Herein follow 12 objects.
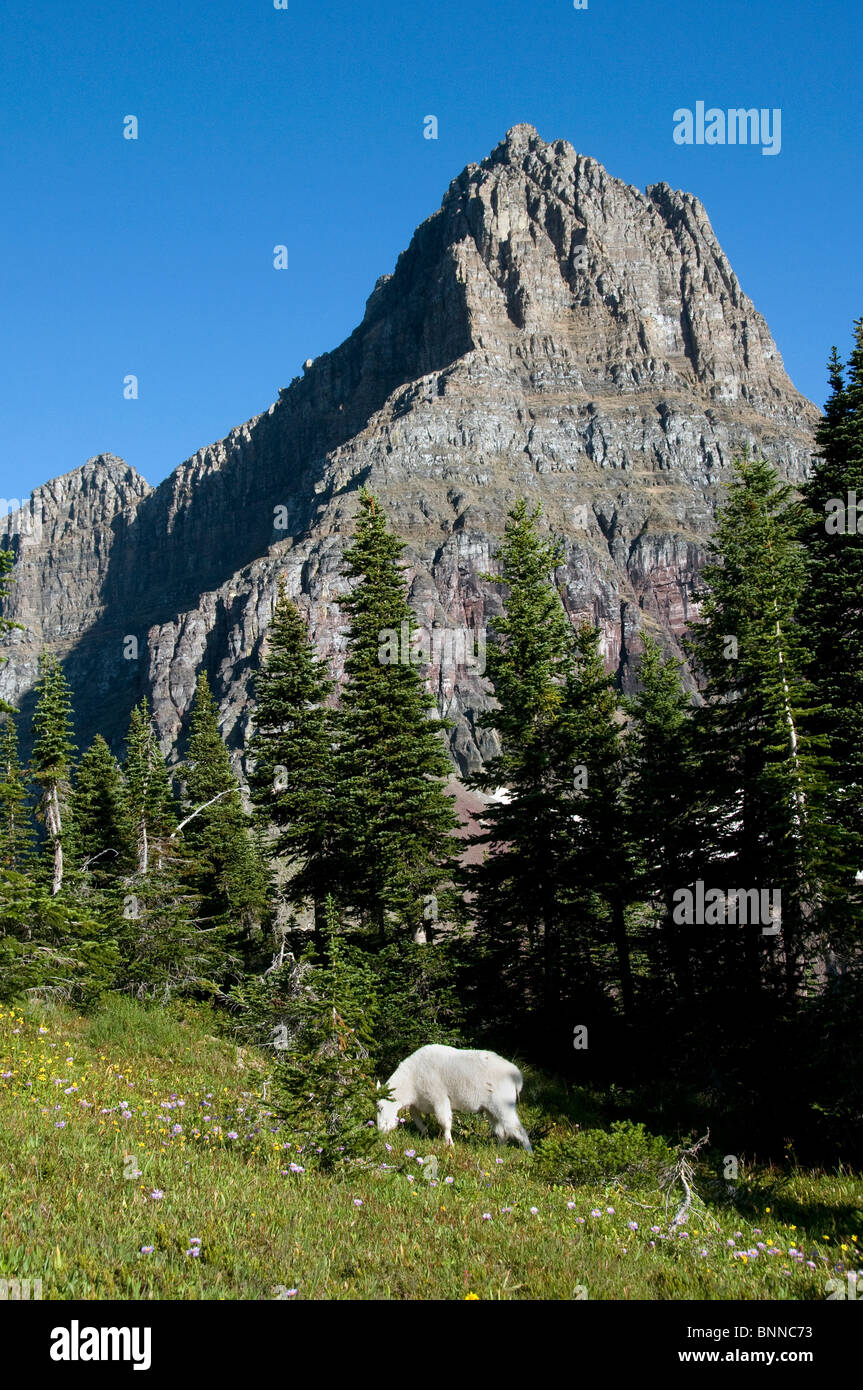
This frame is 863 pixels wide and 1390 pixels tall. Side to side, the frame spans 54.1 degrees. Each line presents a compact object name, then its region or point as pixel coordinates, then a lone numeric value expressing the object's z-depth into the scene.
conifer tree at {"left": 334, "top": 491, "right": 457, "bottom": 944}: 23.80
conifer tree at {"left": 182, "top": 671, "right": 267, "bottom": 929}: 41.47
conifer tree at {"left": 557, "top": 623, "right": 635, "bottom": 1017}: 24.67
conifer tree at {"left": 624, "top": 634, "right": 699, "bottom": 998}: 23.39
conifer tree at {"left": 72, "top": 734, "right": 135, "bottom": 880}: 47.69
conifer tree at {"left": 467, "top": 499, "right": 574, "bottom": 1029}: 24.91
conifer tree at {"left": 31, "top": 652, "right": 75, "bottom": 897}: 39.62
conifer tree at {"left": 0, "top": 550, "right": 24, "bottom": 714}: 16.34
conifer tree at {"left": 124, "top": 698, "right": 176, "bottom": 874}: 32.31
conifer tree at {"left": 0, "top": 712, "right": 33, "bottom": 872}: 40.48
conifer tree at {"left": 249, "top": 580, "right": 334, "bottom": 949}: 28.69
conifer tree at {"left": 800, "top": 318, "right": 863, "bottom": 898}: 19.66
